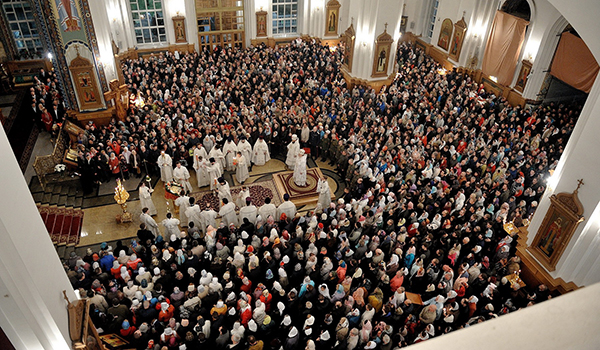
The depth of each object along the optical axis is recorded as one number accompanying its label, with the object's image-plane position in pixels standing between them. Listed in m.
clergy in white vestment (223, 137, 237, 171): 12.58
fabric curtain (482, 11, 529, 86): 16.05
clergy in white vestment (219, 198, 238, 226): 10.38
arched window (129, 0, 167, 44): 20.06
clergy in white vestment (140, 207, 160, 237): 9.79
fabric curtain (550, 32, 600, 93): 13.81
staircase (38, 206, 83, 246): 10.26
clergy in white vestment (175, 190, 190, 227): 10.52
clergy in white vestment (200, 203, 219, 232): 10.22
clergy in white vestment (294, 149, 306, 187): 12.00
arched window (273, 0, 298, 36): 22.50
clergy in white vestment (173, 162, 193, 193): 11.29
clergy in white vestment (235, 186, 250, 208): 11.02
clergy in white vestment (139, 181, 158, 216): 10.69
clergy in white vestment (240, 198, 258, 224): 10.34
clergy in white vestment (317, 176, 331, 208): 11.38
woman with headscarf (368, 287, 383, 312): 7.99
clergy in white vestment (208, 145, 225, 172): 12.14
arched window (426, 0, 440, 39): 21.56
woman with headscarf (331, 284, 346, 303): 7.96
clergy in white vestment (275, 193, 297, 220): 10.44
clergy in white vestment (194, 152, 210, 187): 11.86
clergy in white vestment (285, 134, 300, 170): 12.82
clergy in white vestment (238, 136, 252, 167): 12.63
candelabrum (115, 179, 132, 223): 10.70
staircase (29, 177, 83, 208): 11.04
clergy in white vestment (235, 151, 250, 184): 12.10
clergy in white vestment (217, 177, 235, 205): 10.86
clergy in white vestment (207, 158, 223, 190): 11.80
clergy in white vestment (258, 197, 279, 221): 10.36
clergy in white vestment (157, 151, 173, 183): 11.94
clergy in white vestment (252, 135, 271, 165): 13.00
